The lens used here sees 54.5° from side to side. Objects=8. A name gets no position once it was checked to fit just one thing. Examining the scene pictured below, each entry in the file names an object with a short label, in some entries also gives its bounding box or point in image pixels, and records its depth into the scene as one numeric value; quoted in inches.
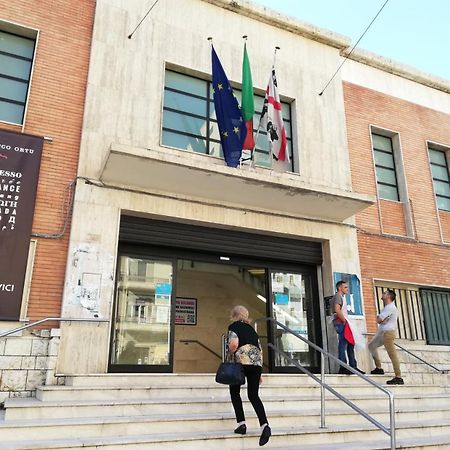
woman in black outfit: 185.0
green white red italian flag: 322.0
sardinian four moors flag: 330.0
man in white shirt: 292.2
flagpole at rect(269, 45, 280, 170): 380.1
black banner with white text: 249.9
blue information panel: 344.5
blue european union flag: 314.2
